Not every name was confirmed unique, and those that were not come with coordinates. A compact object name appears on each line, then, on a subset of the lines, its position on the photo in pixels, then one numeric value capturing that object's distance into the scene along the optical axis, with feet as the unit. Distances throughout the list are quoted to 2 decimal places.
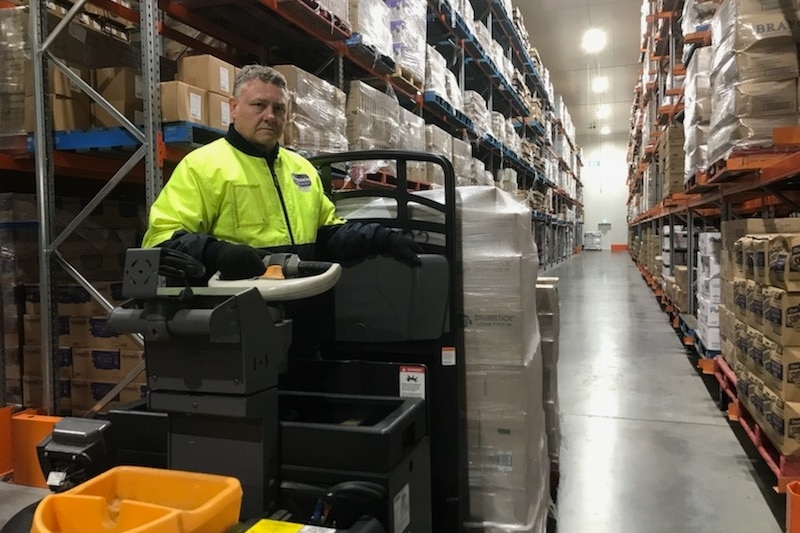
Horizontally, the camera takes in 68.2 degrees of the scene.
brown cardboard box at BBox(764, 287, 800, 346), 8.68
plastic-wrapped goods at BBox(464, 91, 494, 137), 26.45
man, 5.99
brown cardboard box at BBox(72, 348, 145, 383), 10.91
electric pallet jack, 3.96
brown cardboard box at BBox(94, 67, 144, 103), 10.09
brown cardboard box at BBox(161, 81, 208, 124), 9.41
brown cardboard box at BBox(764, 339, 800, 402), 8.68
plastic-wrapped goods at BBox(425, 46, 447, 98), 20.25
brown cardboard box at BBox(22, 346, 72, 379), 11.39
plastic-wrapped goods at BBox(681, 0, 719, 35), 16.69
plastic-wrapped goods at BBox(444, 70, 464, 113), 22.30
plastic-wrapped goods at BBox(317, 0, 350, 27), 12.71
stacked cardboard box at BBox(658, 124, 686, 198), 23.95
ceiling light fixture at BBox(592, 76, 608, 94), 67.78
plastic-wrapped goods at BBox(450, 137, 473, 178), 22.47
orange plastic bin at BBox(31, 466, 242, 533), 3.05
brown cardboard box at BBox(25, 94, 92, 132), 10.16
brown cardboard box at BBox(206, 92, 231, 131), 10.05
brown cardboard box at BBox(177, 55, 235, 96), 10.18
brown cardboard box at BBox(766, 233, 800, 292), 8.57
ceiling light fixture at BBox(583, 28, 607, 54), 50.11
